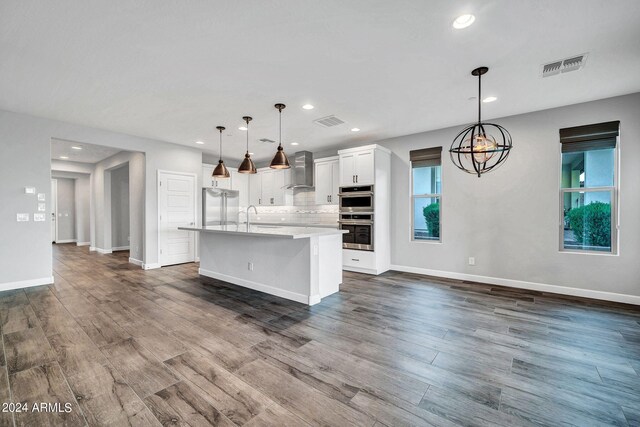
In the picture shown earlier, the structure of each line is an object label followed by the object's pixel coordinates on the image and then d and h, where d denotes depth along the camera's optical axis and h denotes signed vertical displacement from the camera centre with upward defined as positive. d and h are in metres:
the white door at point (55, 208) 9.88 +0.14
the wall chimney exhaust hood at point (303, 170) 6.81 +1.00
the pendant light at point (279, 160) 3.92 +0.71
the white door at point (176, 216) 6.08 -0.10
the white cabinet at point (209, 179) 7.11 +0.83
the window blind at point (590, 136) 3.79 +1.03
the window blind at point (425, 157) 5.19 +1.02
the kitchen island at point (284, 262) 3.64 -0.75
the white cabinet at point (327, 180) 6.14 +0.69
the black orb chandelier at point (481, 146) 2.91 +0.69
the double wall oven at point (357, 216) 5.33 -0.11
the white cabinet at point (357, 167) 5.33 +0.87
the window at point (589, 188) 3.86 +0.31
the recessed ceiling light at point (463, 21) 2.19 +1.52
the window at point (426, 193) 5.27 +0.33
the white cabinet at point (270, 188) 7.34 +0.64
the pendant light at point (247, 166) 4.34 +0.70
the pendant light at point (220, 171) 4.75 +0.68
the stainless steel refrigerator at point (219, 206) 6.89 +0.13
